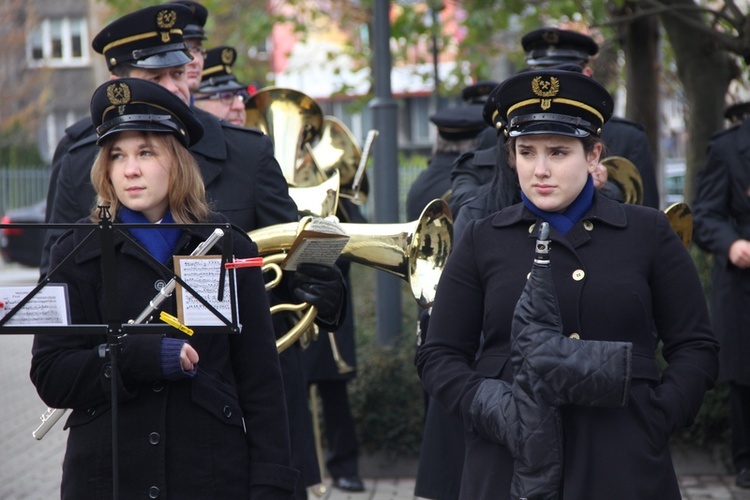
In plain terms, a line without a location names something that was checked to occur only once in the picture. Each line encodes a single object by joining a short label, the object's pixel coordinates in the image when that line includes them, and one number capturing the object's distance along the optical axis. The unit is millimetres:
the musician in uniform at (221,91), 10852
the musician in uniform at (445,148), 11922
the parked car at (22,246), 39437
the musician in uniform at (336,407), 12867
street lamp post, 15352
